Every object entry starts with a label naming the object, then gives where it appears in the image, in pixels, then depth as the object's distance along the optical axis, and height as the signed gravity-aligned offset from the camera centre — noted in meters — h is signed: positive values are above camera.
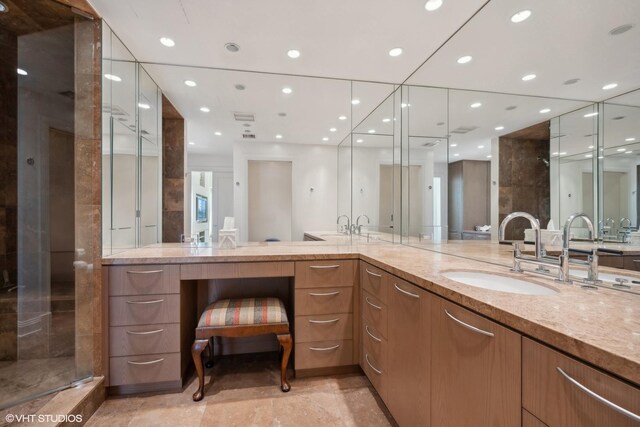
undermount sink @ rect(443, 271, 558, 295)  1.21 -0.35
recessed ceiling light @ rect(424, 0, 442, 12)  1.59 +1.28
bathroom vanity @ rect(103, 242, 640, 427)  0.62 -0.45
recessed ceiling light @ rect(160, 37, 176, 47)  1.97 +1.29
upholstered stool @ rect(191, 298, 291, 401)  1.75 -0.76
